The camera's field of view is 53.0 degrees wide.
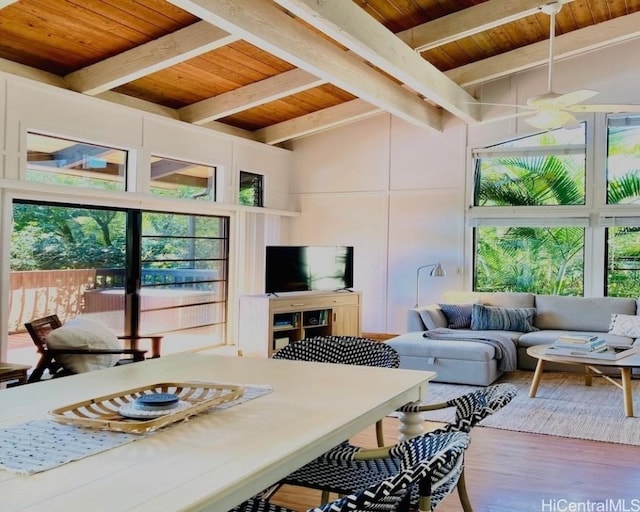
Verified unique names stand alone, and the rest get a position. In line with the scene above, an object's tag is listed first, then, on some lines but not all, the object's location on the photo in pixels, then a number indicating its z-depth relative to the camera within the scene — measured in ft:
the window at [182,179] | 22.80
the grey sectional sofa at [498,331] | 19.25
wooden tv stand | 23.21
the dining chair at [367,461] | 6.98
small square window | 27.20
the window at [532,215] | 25.41
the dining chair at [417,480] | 4.59
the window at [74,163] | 18.45
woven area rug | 14.47
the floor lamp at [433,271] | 25.52
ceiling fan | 15.28
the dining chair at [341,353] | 10.08
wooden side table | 14.34
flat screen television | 24.31
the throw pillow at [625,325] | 21.40
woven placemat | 4.78
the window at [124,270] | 18.42
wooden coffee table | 15.92
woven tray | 5.63
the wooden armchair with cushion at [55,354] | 14.26
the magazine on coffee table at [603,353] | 16.85
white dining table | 4.24
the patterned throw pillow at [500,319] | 22.63
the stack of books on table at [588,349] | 17.08
